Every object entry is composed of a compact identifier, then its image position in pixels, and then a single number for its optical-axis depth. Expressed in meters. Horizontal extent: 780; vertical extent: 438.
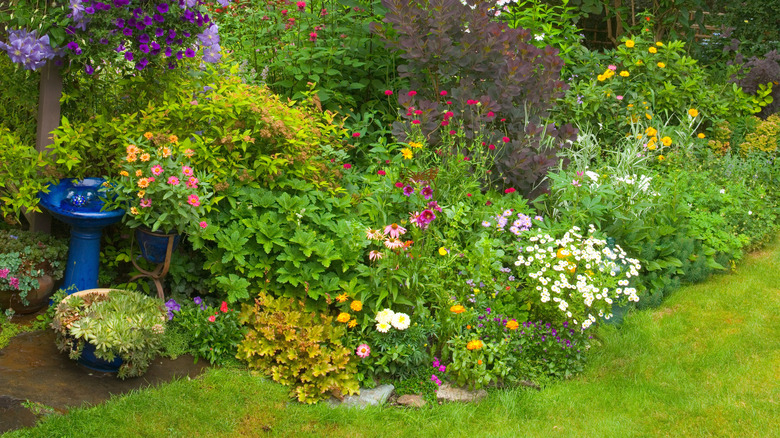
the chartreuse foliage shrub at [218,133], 3.81
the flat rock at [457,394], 3.61
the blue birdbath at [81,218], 3.64
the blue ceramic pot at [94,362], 3.29
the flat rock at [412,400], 3.54
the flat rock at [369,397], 3.50
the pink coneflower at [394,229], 3.77
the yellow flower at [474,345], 3.62
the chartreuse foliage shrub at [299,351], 3.49
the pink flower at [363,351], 3.57
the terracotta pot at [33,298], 3.75
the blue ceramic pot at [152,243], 3.68
